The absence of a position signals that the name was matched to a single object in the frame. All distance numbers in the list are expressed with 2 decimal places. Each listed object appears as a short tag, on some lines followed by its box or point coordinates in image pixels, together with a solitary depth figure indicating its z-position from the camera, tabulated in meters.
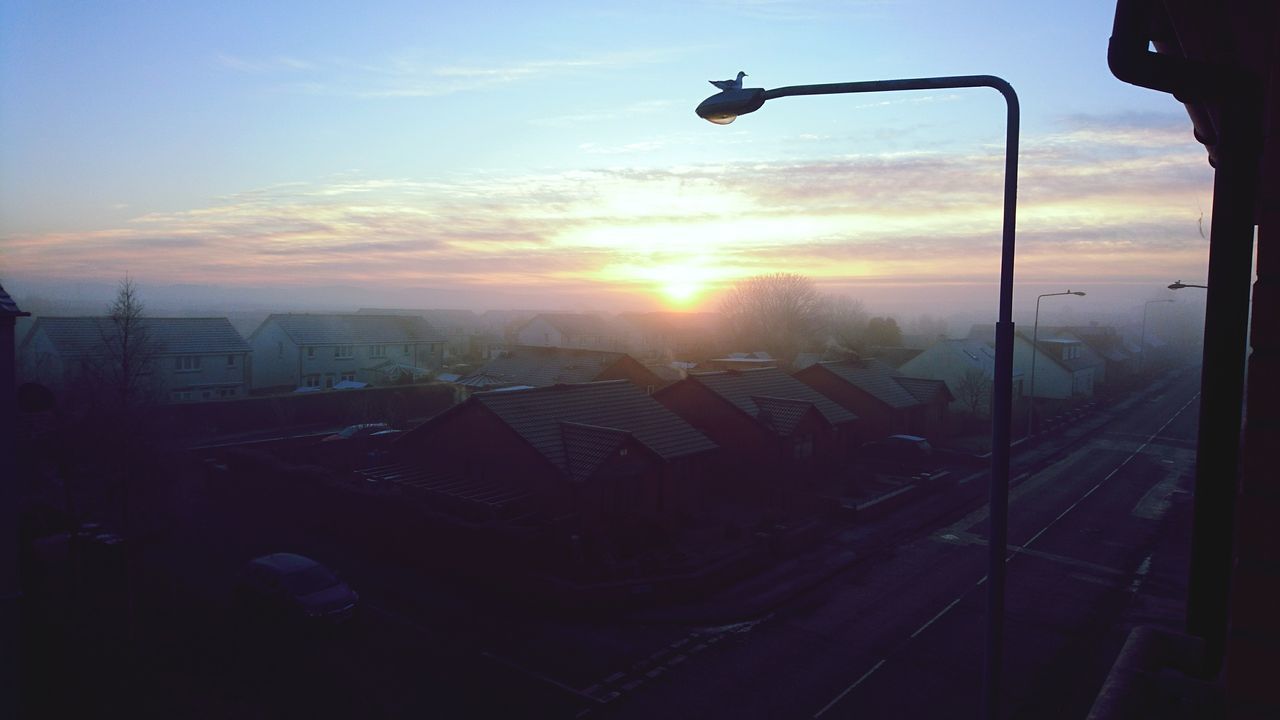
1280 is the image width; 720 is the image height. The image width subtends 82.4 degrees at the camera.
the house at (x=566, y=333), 92.12
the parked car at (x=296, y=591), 17.42
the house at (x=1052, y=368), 61.69
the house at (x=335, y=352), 59.09
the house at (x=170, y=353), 42.03
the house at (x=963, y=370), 54.44
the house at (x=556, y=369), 47.19
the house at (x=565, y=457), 24.23
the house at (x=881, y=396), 42.22
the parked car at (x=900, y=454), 37.75
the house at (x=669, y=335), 89.56
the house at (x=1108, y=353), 77.44
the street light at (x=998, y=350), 6.52
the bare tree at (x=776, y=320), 87.50
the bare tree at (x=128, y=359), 24.30
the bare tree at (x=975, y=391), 53.47
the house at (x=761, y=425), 33.00
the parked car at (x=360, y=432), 37.34
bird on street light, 7.42
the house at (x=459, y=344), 87.19
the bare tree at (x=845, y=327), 87.34
